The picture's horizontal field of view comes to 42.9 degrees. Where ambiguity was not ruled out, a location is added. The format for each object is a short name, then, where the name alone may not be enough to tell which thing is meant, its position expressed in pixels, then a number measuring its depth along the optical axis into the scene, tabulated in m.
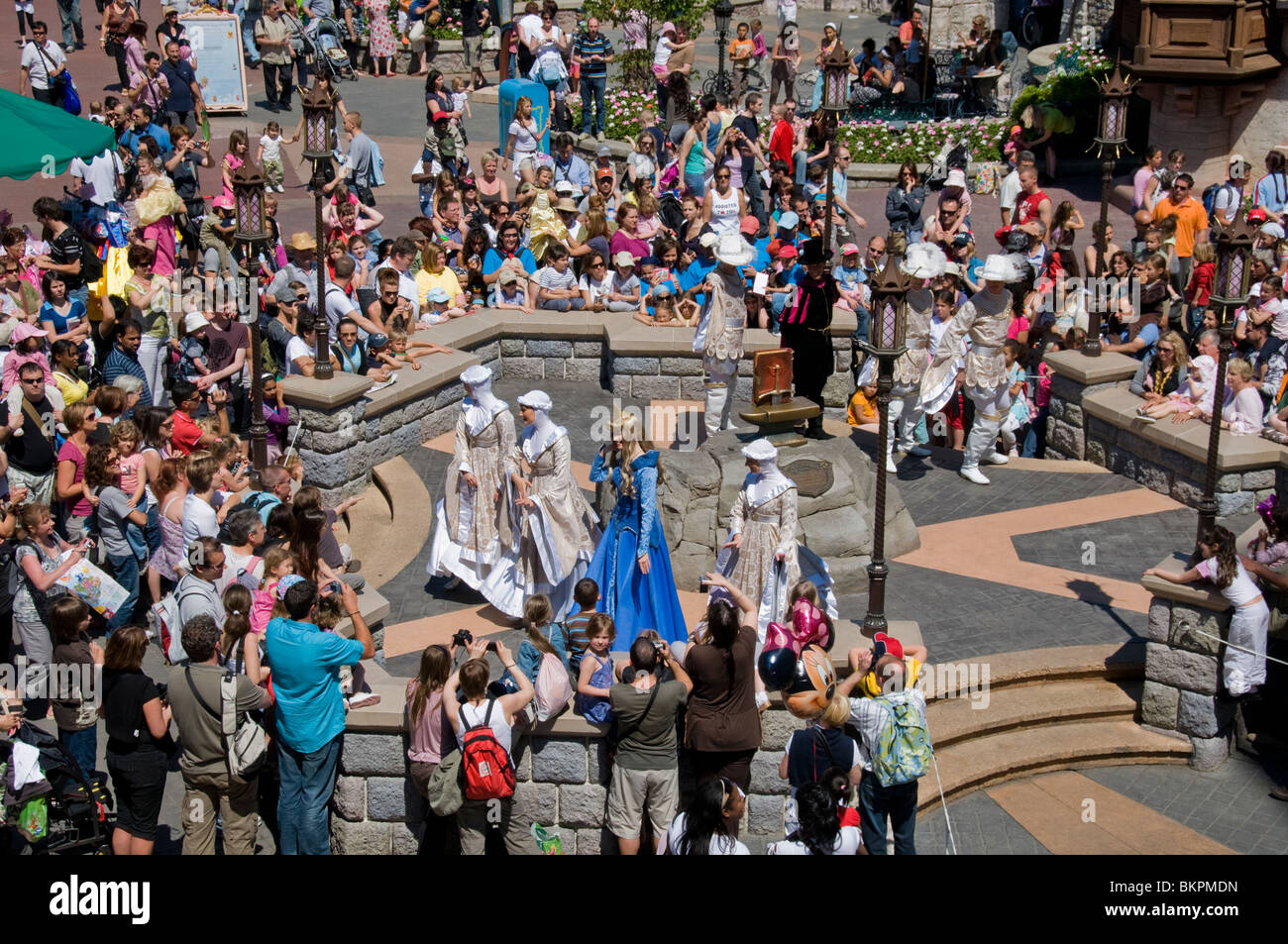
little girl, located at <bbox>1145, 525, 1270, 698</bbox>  11.33
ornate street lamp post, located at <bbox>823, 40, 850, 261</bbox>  18.03
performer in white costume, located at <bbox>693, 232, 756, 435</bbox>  15.11
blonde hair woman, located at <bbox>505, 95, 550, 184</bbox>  22.98
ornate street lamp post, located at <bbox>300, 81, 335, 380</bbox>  14.41
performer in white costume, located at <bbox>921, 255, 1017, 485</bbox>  15.07
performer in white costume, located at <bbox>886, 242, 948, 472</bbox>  15.31
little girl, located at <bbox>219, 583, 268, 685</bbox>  10.27
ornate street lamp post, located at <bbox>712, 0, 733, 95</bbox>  26.56
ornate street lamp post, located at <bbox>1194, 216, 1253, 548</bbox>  12.27
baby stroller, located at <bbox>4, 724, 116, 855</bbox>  9.49
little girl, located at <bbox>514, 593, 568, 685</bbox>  10.35
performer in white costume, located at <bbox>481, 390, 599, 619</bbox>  12.38
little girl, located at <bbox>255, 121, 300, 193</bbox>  20.87
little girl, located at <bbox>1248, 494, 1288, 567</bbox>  11.51
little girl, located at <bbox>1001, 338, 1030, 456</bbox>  15.99
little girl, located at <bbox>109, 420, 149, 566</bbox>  12.37
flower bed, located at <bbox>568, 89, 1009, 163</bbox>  26.61
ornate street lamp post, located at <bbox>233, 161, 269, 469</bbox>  13.41
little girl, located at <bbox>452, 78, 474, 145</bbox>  23.81
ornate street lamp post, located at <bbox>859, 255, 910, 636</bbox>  11.48
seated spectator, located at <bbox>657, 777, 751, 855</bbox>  8.38
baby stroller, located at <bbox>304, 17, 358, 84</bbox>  28.77
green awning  13.55
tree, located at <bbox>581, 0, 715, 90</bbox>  28.48
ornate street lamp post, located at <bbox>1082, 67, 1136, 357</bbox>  15.93
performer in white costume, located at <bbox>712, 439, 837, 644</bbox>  11.62
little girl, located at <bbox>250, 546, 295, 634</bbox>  10.70
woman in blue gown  11.91
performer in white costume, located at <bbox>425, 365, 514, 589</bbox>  12.77
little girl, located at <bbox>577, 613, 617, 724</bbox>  10.38
